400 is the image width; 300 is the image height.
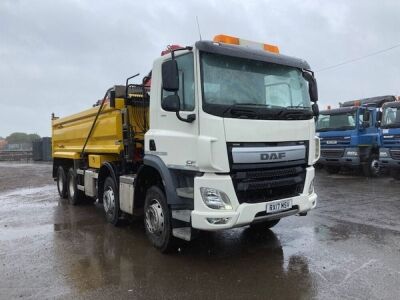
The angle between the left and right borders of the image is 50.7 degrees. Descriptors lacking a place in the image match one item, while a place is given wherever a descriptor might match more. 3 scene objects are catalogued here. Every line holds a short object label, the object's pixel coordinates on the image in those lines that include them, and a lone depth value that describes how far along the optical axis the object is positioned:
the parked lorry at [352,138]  15.20
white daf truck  5.00
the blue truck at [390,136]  13.43
